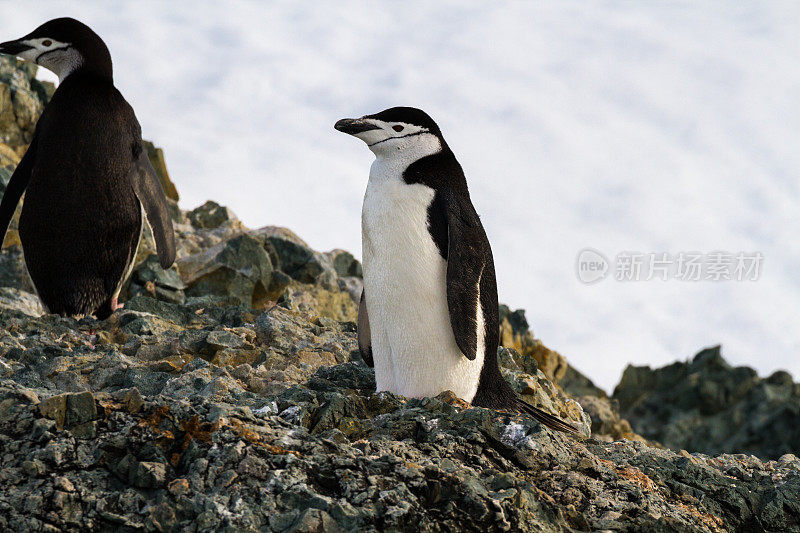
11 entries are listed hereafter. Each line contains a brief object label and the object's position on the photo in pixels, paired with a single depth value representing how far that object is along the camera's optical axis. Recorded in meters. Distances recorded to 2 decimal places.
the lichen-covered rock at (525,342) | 18.00
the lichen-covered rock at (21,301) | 14.62
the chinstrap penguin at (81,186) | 13.24
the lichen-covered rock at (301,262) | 18.39
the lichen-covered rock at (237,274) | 17.11
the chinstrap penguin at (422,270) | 9.16
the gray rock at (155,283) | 16.31
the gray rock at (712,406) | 28.55
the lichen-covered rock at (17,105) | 21.22
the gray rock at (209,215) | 22.33
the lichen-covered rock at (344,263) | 20.20
